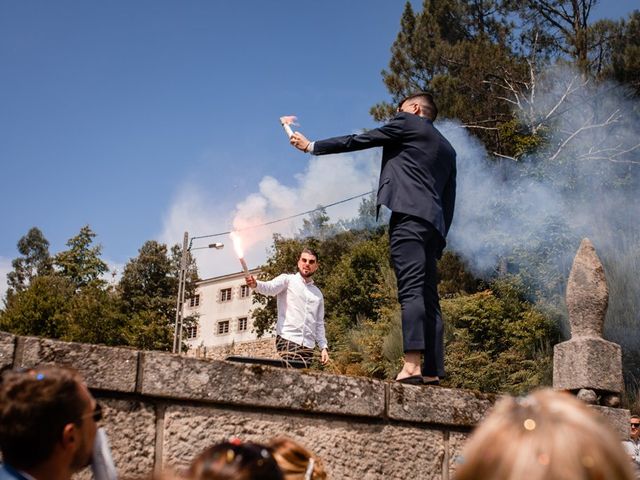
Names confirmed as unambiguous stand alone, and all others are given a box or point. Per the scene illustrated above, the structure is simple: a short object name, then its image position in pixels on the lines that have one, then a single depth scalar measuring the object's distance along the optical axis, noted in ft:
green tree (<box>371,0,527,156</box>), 81.25
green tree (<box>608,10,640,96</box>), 74.33
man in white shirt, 21.65
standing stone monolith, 21.56
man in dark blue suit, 15.40
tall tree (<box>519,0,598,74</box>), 80.74
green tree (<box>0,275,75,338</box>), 118.73
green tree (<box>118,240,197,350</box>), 125.39
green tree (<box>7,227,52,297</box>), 231.50
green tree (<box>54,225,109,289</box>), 141.56
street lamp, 86.43
